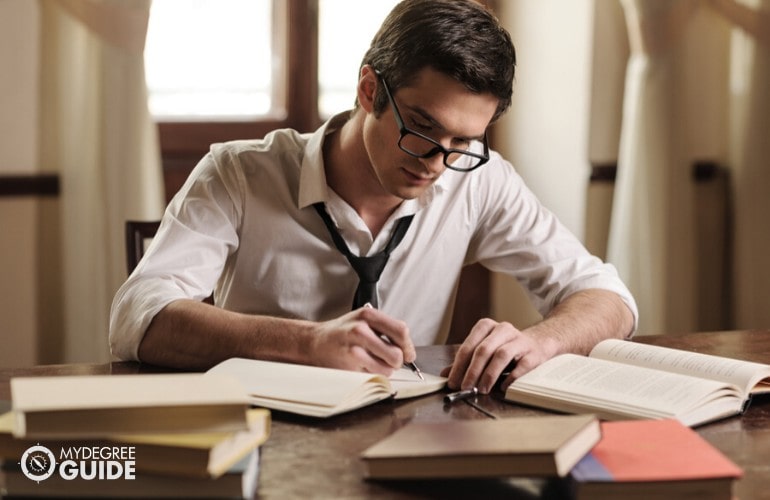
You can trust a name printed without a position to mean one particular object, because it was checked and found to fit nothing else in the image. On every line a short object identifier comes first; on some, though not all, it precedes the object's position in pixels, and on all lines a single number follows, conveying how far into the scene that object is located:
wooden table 1.37
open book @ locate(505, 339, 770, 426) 1.58
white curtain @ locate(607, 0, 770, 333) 3.10
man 1.75
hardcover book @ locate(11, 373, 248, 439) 1.28
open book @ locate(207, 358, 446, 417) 1.57
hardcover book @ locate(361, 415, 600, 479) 1.34
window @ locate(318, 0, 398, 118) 3.21
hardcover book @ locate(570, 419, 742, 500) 1.33
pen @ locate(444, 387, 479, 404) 1.65
